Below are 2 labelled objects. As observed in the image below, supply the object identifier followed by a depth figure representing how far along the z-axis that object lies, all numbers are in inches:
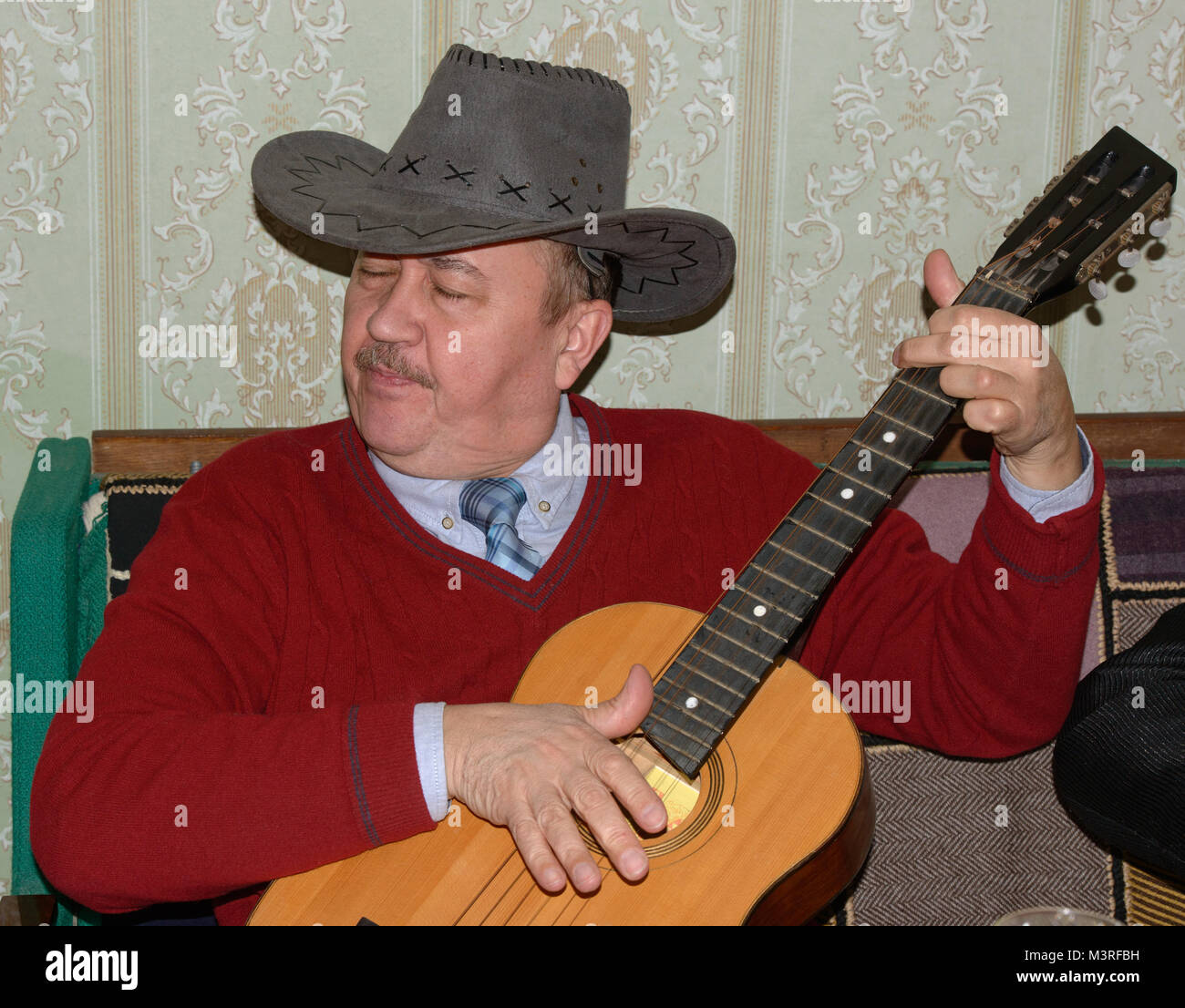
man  55.2
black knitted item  60.3
